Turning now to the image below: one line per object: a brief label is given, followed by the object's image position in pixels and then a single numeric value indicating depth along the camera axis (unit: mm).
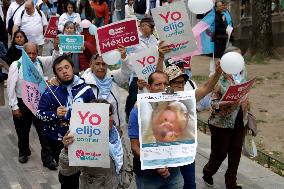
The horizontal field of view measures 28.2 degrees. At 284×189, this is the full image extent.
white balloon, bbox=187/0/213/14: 6824
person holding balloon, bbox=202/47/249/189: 6203
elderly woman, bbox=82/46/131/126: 6088
